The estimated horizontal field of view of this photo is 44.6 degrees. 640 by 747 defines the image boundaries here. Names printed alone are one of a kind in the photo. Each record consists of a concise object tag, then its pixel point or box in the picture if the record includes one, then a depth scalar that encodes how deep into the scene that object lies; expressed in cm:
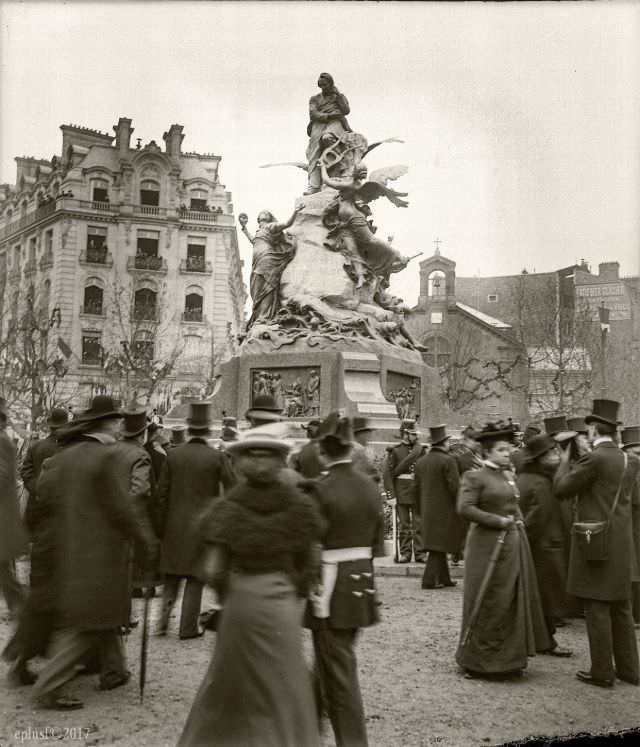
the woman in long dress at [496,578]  644
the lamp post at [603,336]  3730
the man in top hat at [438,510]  1043
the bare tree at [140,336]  3566
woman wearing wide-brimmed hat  383
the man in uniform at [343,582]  479
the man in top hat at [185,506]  769
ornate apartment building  4800
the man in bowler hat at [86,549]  554
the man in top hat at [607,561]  646
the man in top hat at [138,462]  766
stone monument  1873
